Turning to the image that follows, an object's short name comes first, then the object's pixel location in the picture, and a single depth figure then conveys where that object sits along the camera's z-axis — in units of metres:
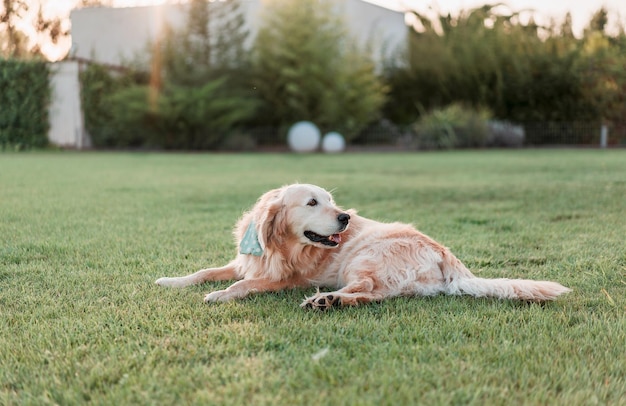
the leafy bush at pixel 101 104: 17.08
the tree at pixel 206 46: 17.58
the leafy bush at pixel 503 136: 17.56
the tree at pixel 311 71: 17.30
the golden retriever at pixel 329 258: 2.43
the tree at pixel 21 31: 20.80
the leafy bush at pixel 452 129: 17.02
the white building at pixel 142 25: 22.22
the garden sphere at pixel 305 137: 16.95
